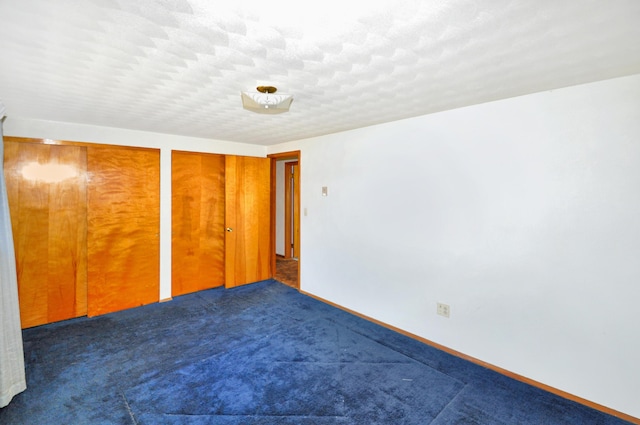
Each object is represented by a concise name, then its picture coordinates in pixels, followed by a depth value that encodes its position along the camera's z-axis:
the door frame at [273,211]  5.05
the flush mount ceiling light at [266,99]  2.16
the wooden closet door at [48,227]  3.12
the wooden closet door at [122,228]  3.51
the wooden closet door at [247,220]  4.56
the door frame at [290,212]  6.46
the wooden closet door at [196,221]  4.16
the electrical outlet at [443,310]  2.80
